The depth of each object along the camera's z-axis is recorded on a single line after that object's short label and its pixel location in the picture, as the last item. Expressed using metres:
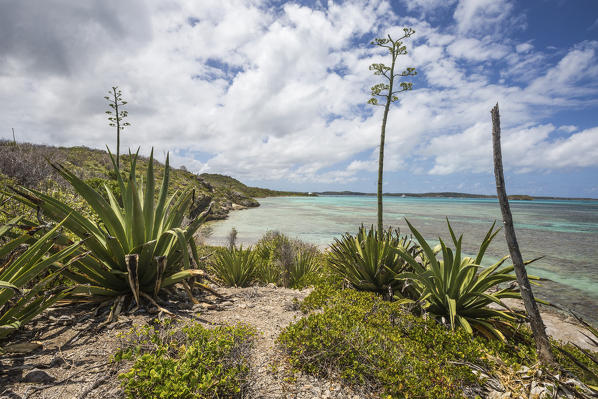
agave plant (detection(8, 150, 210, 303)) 2.96
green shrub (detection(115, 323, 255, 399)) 1.75
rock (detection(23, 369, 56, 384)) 1.90
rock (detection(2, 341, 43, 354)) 2.04
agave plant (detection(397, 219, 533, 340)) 3.77
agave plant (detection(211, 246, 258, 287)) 6.00
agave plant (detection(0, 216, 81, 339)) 2.12
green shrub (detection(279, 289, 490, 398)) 2.27
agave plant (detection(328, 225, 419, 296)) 5.16
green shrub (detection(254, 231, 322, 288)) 6.84
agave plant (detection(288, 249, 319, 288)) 7.01
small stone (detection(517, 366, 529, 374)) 2.48
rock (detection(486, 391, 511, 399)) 2.26
